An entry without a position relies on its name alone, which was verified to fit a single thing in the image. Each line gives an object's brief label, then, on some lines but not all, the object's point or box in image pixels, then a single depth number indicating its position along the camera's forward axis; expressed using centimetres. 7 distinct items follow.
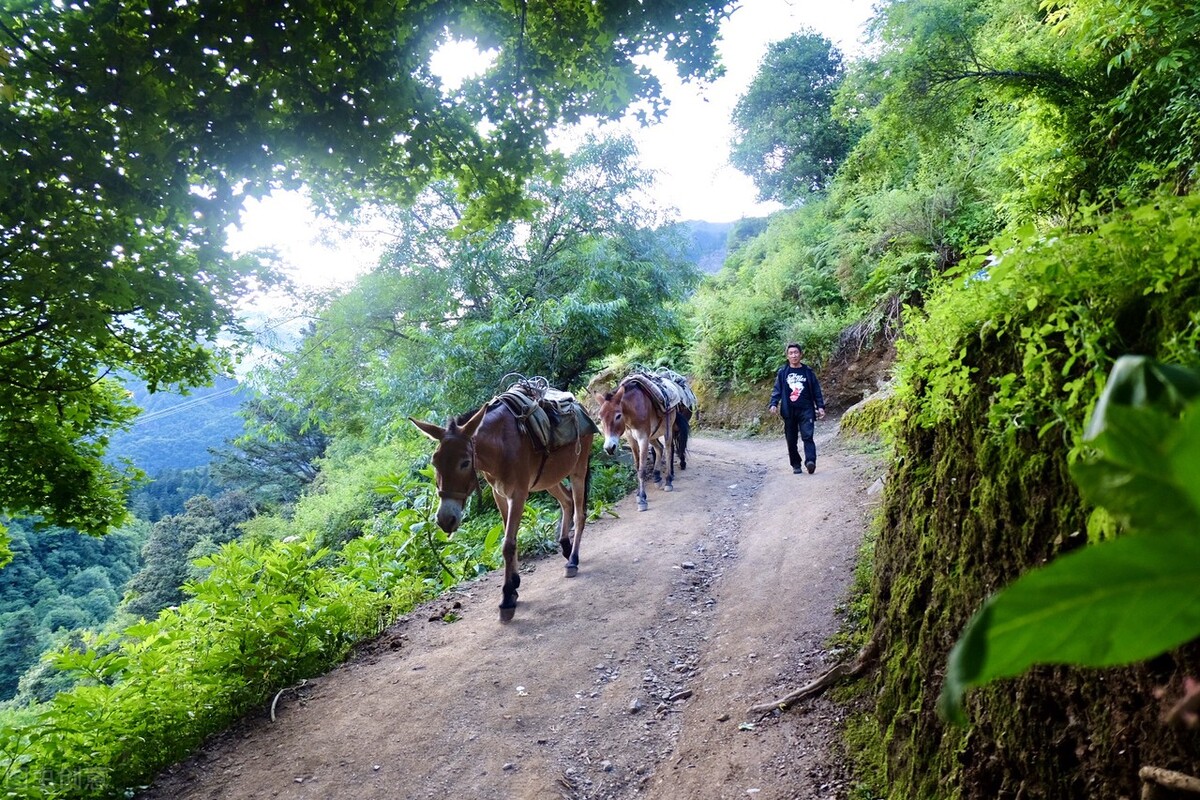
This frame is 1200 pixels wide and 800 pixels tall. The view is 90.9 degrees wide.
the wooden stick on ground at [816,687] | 327
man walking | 870
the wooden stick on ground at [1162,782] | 127
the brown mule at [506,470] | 505
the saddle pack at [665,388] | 977
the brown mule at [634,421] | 919
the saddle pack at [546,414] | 596
